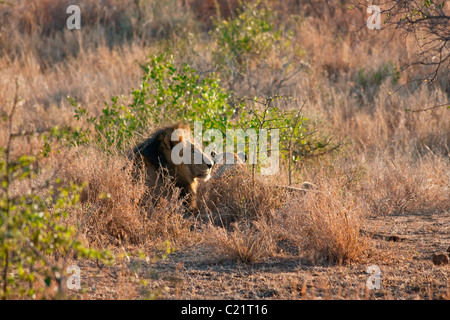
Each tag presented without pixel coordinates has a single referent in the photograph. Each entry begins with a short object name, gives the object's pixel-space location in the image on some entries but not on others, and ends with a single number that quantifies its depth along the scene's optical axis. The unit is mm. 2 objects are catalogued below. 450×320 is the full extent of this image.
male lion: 13352
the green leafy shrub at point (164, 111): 15641
